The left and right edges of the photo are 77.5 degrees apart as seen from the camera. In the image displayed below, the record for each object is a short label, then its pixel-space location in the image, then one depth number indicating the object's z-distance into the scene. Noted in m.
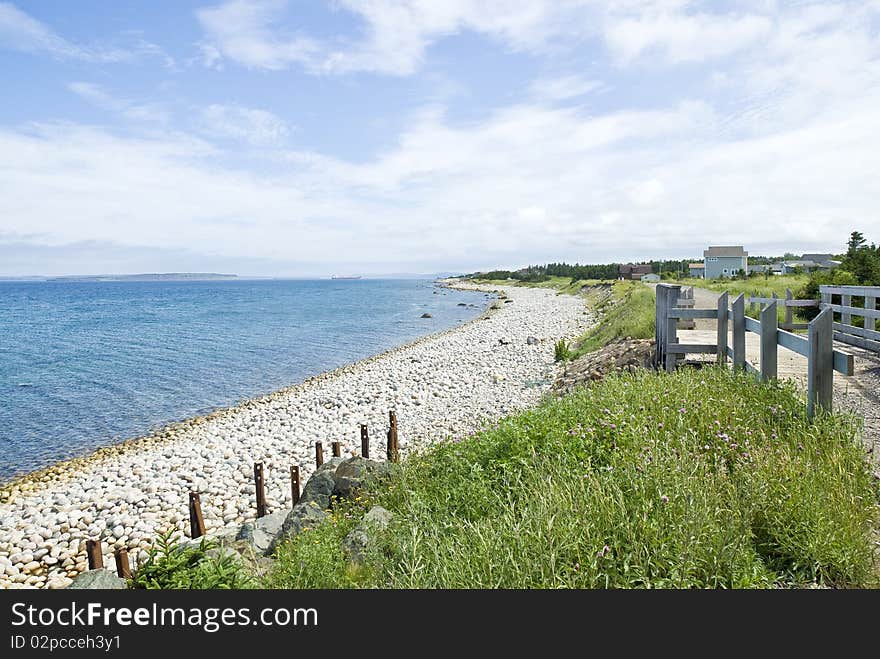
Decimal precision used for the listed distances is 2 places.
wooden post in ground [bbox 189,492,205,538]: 8.72
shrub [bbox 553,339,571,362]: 21.48
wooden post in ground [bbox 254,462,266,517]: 9.71
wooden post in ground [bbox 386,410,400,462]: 9.59
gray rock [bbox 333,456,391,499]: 7.51
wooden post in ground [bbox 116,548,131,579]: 5.94
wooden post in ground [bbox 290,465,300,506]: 9.65
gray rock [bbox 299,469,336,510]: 7.69
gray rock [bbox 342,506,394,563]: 4.93
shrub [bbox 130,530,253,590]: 4.45
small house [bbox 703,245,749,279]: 95.34
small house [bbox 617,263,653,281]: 92.58
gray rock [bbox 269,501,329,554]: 6.78
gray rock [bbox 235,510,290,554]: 7.42
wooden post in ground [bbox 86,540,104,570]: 6.03
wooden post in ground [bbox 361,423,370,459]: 10.19
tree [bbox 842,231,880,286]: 18.17
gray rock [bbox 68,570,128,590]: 5.42
